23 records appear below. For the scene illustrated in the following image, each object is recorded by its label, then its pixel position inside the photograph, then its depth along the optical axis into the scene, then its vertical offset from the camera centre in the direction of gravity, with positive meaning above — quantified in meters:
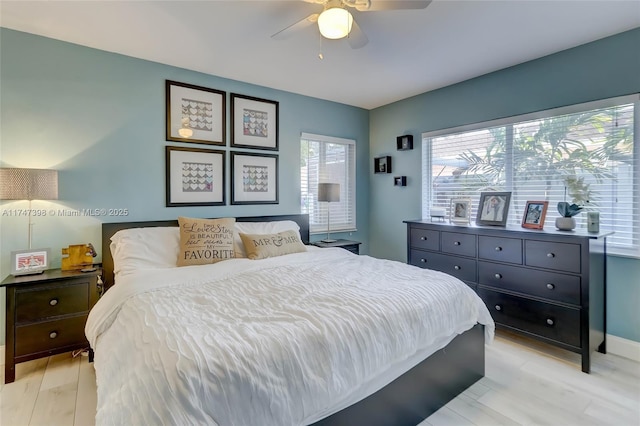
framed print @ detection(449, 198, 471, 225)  3.30 +0.00
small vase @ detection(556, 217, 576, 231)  2.55 -0.09
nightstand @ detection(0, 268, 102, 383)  2.17 -0.76
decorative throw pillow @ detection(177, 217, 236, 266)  2.60 -0.27
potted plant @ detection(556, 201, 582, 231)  2.56 -0.04
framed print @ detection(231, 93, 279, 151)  3.47 +1.02
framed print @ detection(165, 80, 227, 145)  3.09 +0.99
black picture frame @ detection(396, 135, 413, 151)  4.07 +0.90
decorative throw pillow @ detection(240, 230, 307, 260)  2.82 -0.32
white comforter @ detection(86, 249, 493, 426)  1.04 -0.55
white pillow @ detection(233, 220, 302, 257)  2.97 -0.19
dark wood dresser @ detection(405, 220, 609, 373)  2.35 -0.56
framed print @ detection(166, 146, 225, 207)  3.12 +0.35
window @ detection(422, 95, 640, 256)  2.52 +0.48
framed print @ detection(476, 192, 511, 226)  3.02 +0.03
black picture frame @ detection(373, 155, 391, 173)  4.38 +0.67
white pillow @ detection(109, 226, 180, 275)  2.45 -0.32
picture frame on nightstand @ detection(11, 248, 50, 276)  2.34 -0.40
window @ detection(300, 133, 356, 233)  4.09 +0.48
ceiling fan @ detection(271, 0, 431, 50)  1.71 +1.15
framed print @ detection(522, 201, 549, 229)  2.76 -0.02
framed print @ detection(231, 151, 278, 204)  3.50 +0.37
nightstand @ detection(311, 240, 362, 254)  3.80 -0.42
